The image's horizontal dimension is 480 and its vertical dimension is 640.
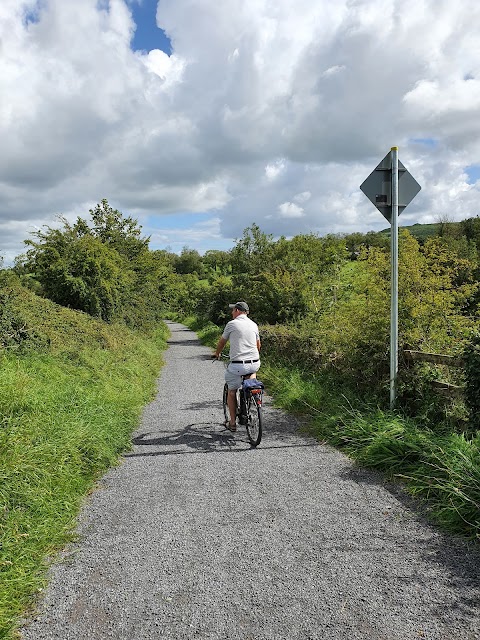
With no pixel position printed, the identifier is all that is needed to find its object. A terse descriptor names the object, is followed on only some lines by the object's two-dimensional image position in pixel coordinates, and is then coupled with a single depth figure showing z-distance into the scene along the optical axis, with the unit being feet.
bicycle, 21.70
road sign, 21.79
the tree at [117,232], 95.86
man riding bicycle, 23.08
